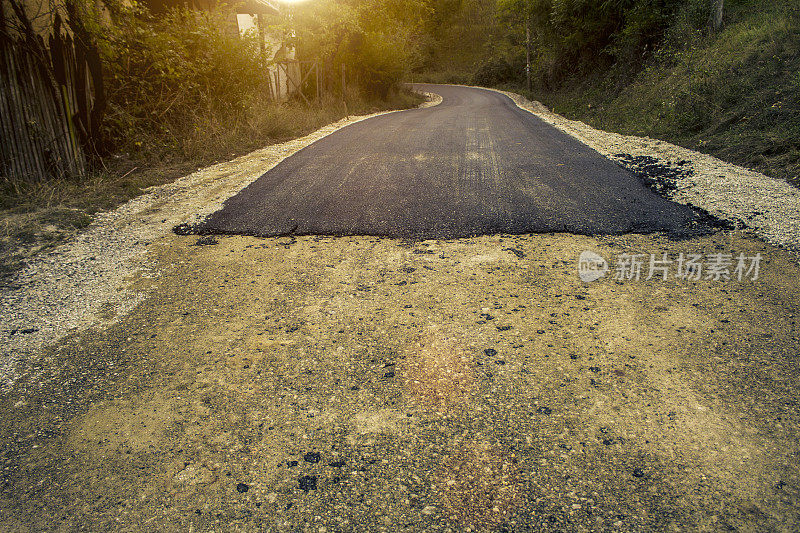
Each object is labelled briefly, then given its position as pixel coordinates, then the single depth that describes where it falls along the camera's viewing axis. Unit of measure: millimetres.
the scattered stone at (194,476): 1984
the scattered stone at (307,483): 1931
